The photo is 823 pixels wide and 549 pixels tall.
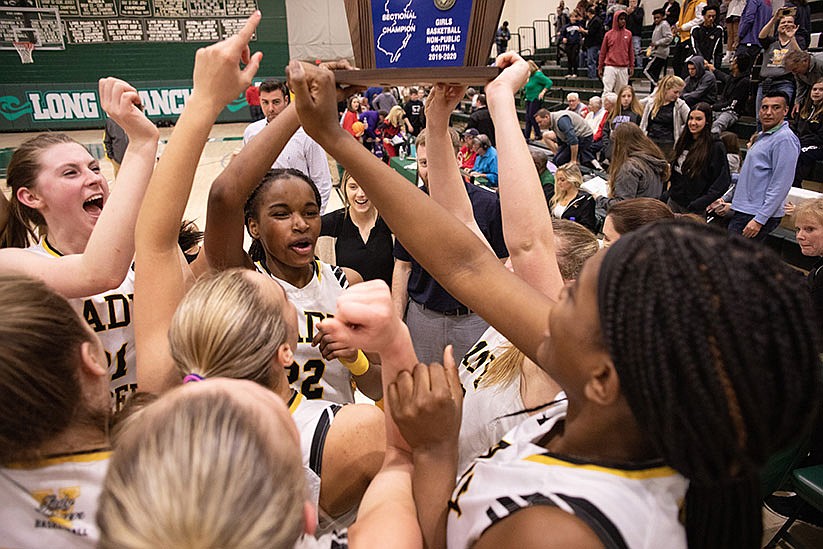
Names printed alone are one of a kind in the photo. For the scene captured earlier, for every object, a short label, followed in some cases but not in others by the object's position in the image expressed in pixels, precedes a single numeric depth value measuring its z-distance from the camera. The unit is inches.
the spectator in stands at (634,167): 187.5
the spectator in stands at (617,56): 401.4
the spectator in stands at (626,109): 311.0
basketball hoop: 633.6
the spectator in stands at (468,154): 294.2
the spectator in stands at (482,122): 340.2
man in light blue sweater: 171.5
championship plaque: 67.9
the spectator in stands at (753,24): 311.3
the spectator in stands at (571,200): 180.4
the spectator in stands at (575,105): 343.9
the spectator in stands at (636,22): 462.3
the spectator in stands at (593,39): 491.2
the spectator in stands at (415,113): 463.2
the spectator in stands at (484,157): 265.3
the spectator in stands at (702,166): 193.3
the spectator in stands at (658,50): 404.8
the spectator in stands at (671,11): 445.7
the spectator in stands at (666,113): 263.4
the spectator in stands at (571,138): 305.9
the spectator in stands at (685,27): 367.6
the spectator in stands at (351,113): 409.4
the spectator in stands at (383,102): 468.8
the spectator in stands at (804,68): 239.0
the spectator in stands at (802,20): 284.0
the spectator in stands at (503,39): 652.1
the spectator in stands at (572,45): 535.8
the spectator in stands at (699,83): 294.4
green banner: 628.1
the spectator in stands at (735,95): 291.6
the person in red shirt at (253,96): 428.5
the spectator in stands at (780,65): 252.7
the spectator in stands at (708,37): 346.0
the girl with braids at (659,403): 26.7
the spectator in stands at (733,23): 373.4
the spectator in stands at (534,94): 393.7
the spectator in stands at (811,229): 121.2
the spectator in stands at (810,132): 221.3
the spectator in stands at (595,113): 335.9
